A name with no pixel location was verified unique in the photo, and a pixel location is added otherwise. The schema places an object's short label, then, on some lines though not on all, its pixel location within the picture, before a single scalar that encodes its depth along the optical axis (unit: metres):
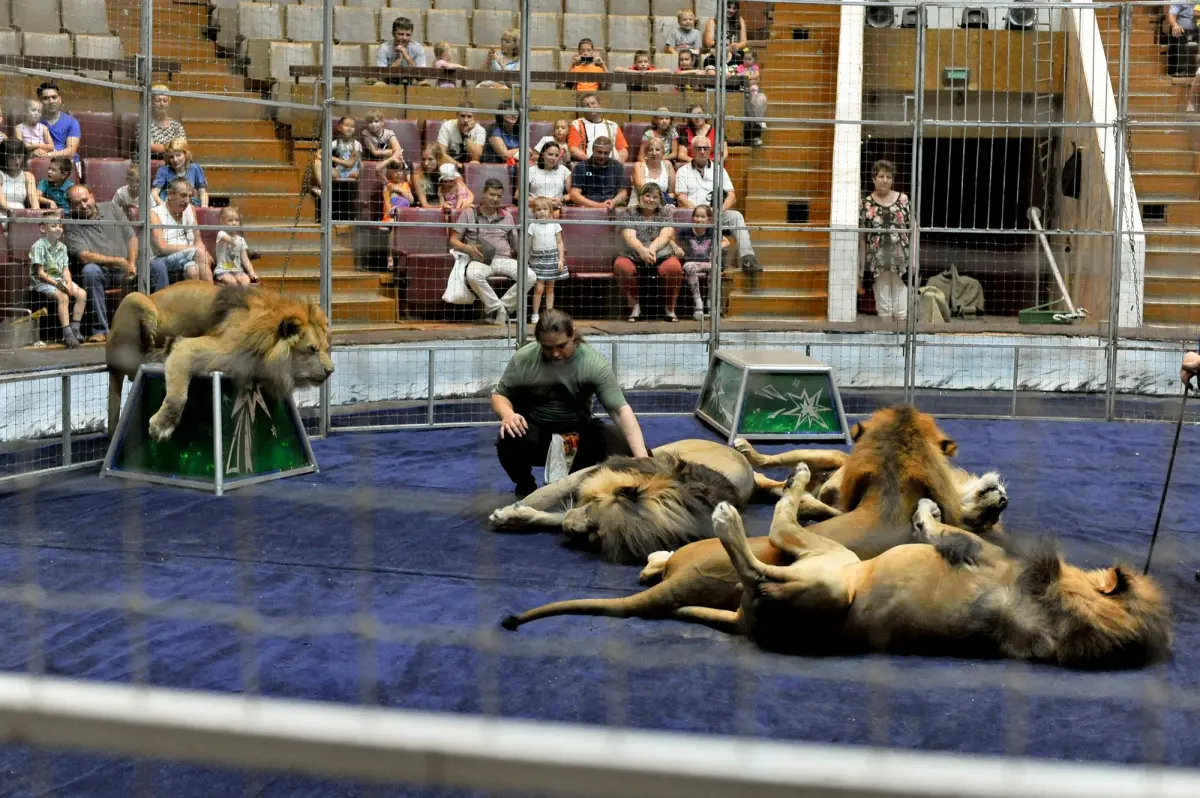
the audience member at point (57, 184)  6.98
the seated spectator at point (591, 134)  9.81
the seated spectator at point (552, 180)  9.41
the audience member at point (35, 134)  7.09
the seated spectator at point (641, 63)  11.22
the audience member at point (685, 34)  12.16
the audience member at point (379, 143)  8.99
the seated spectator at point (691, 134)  9.73
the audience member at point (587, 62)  11.01
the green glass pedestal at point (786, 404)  8.34
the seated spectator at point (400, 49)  11.20
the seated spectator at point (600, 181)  9.50
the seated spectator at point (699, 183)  9.65
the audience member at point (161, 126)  7.66
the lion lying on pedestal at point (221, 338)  6.64
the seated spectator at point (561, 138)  9.75
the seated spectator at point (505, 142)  9.41
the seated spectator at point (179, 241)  7.50
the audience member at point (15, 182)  6.75
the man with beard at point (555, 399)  6.45
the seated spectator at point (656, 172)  9.56
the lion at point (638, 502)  5.24
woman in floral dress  10.04
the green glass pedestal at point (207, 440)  6.67
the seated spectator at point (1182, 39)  11.34
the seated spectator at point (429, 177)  9.05
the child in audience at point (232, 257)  8.05
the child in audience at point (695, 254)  9.75
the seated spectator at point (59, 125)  7.15
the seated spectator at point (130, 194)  7.22
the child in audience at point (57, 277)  6.97
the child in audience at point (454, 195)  9.09
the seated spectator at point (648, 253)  9.54
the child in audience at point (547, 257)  9.31
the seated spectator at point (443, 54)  11.66
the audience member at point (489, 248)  9.02
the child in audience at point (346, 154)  8.73
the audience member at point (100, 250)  7.05
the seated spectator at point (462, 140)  9.34
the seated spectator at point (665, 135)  9.69
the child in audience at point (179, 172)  7.73
